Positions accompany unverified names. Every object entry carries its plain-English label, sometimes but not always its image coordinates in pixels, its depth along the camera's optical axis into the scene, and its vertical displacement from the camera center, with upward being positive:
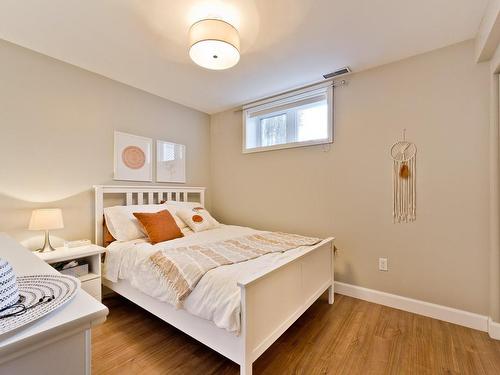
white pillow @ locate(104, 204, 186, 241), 2.32 -0.36
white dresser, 0.49 -0.34
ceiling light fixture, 1.69 +1.04
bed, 1.31 -0.73
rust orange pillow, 2.28 -0.38
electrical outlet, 2.35 -0.76
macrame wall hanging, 2.21 +0.06
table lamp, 1.95 -0.28
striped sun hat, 0.54 -0.30
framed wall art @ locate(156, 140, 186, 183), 3.10 +0.34
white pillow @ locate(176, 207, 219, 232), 2.76 -0.38
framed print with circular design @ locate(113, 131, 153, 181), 2.69 +0.34
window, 2.77 +0.85
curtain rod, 2.63 +1.16
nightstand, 1.94 -0.61
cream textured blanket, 1.52 -0.51
